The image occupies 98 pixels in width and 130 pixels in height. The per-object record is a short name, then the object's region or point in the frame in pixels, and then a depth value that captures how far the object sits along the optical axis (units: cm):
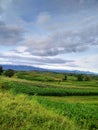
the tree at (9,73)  4209
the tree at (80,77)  4894
